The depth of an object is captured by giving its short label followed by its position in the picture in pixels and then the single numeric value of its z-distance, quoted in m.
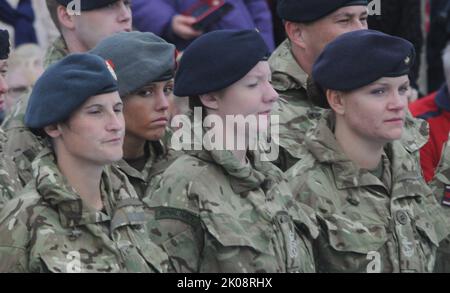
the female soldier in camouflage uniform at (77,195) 13.02
